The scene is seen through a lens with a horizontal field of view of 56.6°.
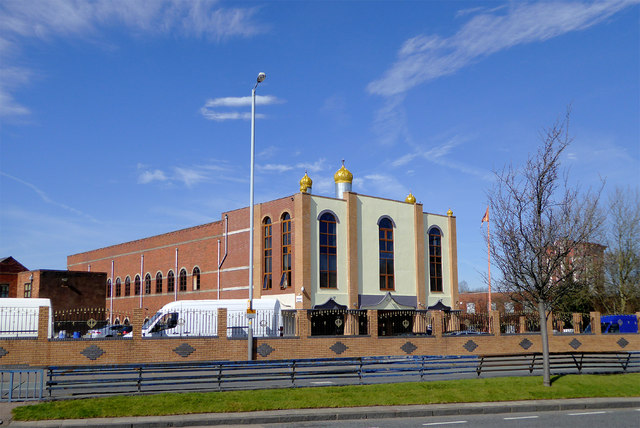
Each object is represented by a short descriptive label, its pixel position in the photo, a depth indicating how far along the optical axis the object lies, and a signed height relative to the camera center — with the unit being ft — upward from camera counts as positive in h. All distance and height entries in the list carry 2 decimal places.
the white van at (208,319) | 93.71 -2.37
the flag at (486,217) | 152.62 +21.70
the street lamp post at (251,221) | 81.00 +11.87
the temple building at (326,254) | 126.41 +11.57
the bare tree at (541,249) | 58.39 +5.21
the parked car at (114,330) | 116.73 -4.96
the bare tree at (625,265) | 145.07 +8.60
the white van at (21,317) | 85.15 -1.54
